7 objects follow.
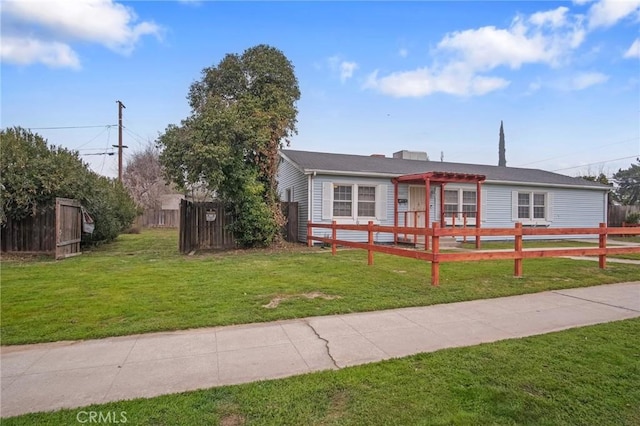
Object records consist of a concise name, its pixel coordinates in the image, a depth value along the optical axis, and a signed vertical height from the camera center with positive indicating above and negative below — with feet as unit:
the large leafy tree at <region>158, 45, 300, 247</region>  37.50 +6.17
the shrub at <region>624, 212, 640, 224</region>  71.82 -0.43
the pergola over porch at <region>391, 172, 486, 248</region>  43.06 +4.30
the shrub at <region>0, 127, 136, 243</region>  32.91 +3.36
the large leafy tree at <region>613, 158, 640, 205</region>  118.52 +10.46
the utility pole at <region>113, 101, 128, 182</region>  76.54 +15.73
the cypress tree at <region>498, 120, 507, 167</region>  141.54 +24.42
